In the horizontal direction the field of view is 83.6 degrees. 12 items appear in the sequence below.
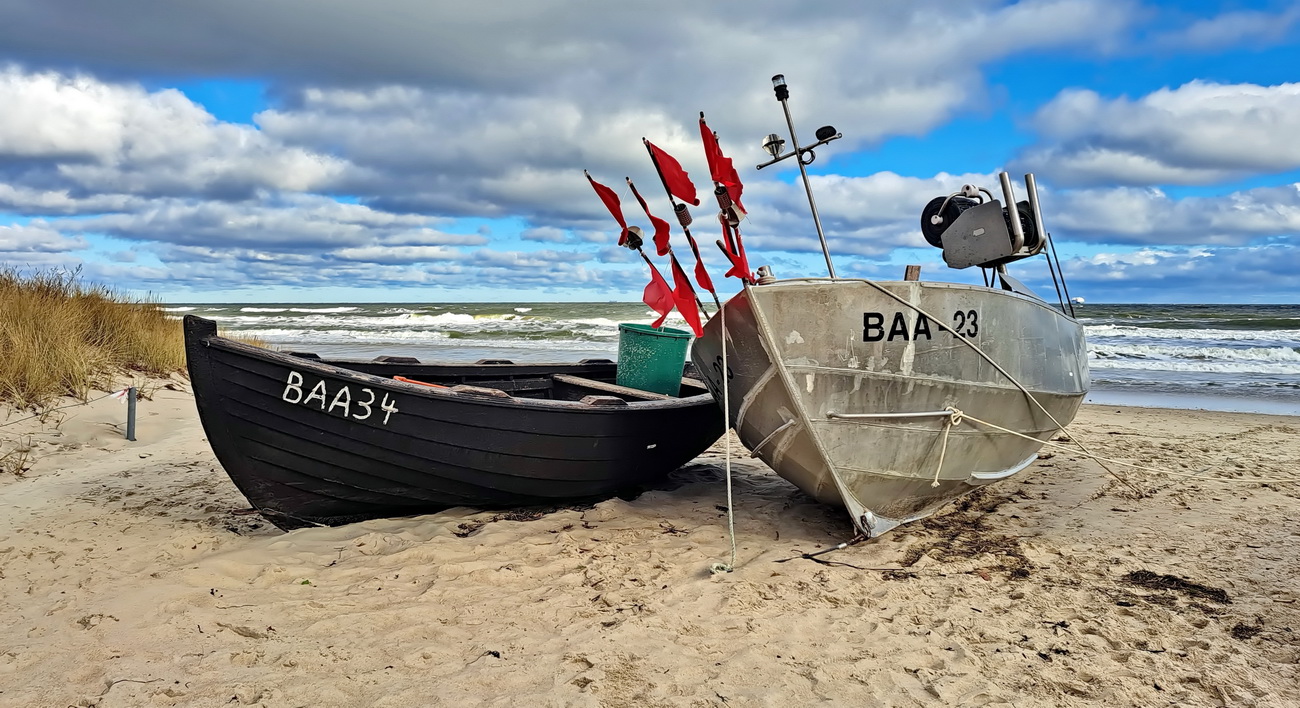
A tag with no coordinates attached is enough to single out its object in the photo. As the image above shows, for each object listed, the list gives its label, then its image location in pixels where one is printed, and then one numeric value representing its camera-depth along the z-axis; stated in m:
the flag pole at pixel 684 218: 3.89
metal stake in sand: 7.31
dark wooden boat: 4.38
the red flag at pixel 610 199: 4.21
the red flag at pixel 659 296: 4.02
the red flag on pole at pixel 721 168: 3.94
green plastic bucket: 6.63
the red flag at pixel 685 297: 4.29
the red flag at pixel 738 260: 4.07
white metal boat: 4.34
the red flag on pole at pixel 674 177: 3.78
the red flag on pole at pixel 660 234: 4.03
